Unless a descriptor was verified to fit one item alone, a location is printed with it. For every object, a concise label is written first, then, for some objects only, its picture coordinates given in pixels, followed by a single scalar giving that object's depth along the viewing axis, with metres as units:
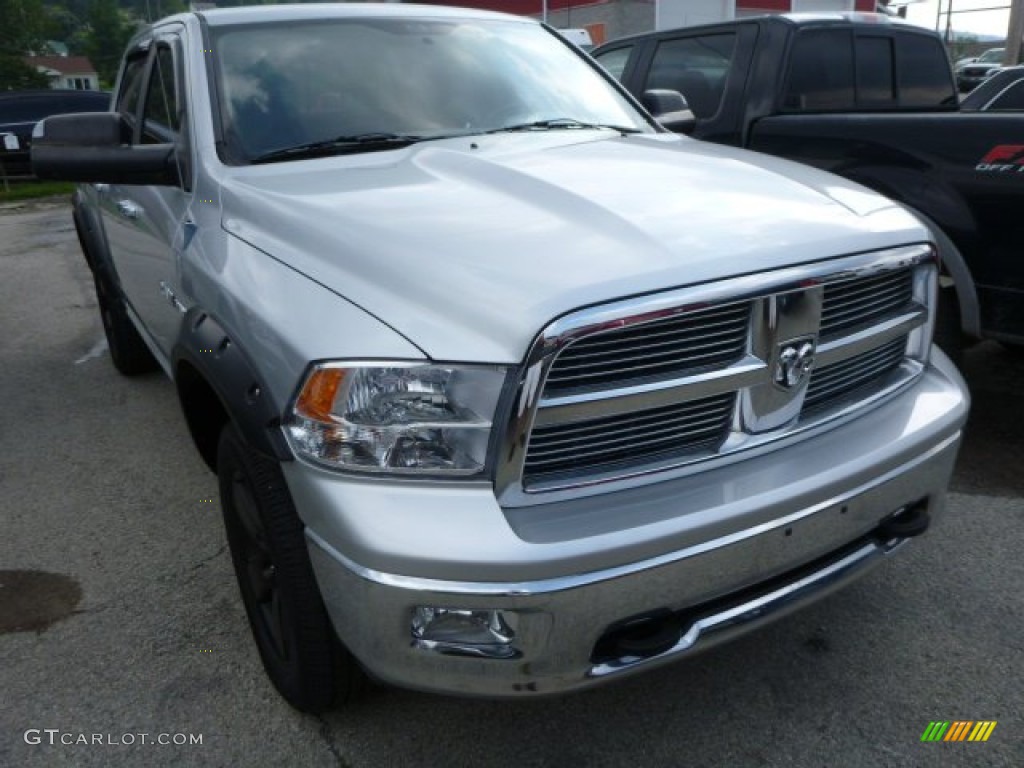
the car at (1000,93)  7.10
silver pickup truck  1.83
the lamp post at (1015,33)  15.77
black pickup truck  3.58
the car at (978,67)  17.17
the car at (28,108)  16.08
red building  28.03
